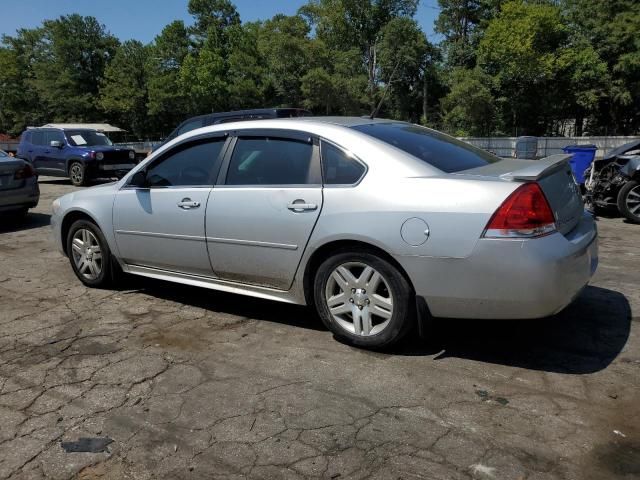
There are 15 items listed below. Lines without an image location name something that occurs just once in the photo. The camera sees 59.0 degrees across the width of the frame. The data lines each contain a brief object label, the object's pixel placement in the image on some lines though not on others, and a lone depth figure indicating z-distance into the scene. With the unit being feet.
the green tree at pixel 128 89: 190.29
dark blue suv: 50.60
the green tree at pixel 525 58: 133.28
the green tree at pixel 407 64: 172.65
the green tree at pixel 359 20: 200.75
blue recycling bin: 31.73
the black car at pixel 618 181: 27.99
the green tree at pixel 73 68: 206.18
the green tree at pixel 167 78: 179.93
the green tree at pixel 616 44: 126.62
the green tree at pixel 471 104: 139.74
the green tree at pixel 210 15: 215.51
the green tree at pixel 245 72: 178.81
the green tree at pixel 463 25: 157.89
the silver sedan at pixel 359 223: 10.61
